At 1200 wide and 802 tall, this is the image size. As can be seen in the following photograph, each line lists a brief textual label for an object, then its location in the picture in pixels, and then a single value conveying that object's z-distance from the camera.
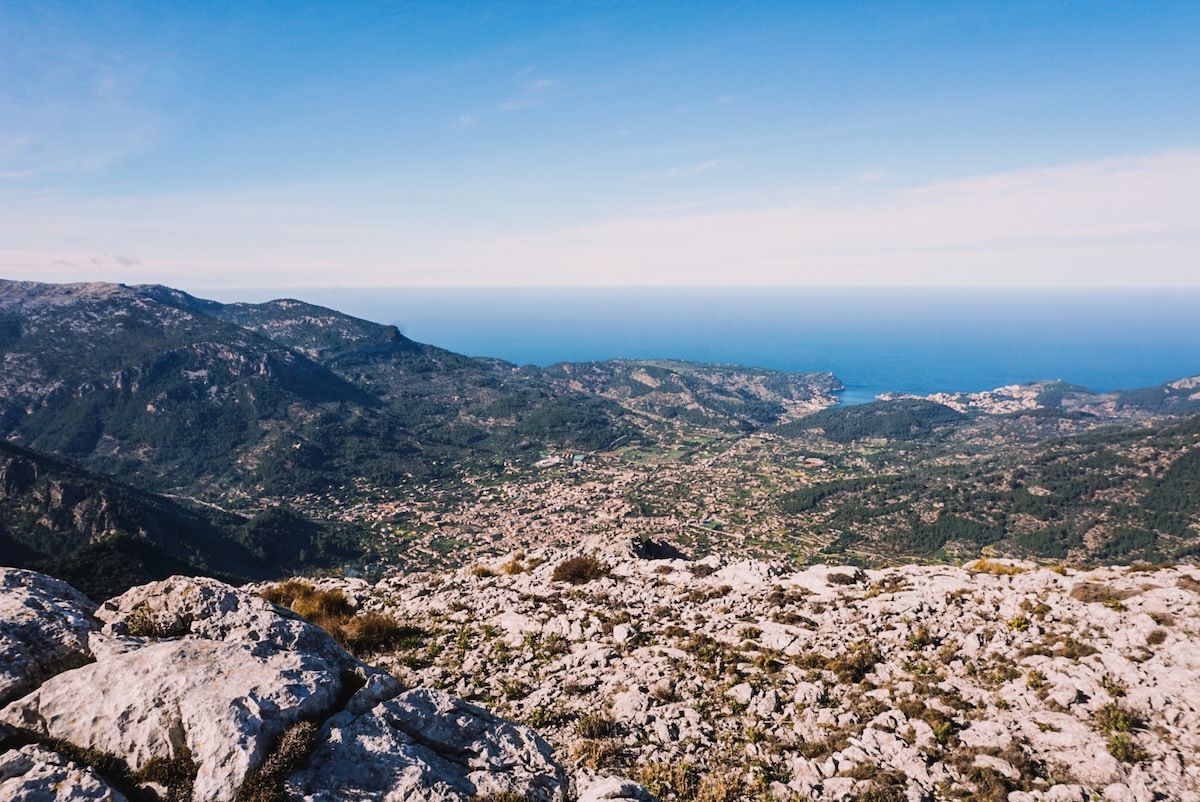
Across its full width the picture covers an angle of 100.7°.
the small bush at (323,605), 16.20
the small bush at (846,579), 19.23
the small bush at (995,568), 18.62
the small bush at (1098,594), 14.32
